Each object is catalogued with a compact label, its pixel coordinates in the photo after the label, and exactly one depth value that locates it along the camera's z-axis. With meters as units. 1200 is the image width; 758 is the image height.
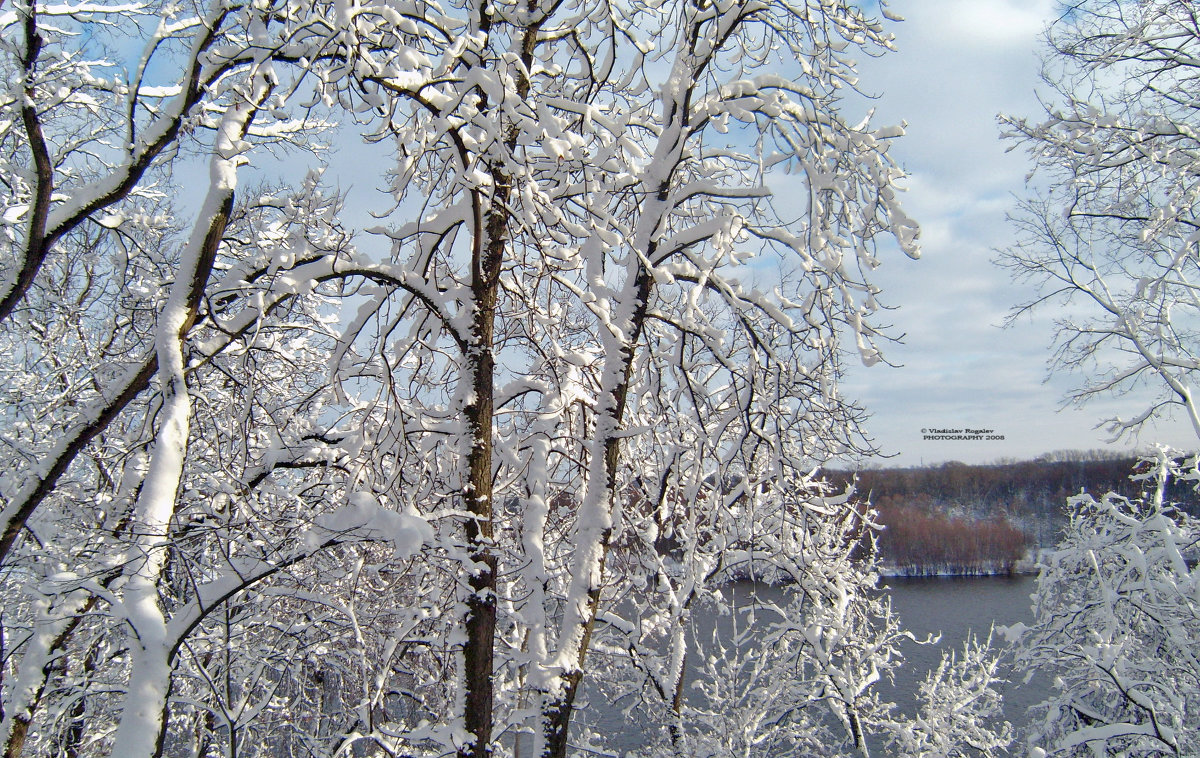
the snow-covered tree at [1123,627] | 6.96
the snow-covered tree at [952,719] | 9.76
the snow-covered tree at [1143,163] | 6.23
